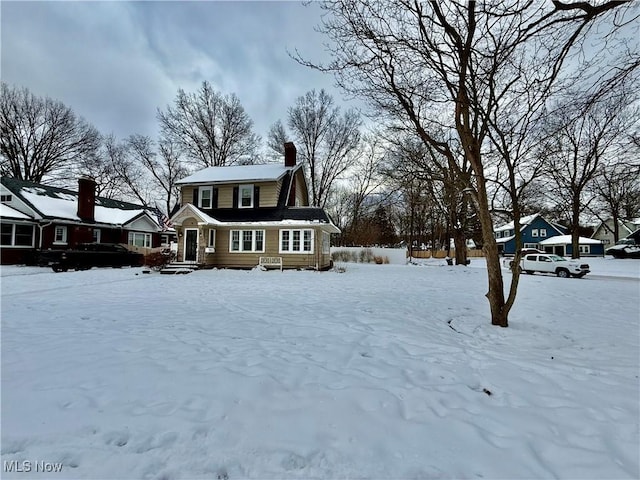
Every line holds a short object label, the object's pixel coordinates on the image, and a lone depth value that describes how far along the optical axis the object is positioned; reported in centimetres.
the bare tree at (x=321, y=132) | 2992
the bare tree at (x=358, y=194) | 3052
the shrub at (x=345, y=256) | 2816
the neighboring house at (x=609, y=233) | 4638
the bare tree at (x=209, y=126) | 2839
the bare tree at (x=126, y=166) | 3115
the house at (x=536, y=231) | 4866
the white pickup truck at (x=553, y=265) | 1695
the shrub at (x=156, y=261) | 1705
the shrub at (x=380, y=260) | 2706
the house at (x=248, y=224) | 1816
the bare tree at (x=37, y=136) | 2531
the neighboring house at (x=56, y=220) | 1841
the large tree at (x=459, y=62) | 535
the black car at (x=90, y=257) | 1606
